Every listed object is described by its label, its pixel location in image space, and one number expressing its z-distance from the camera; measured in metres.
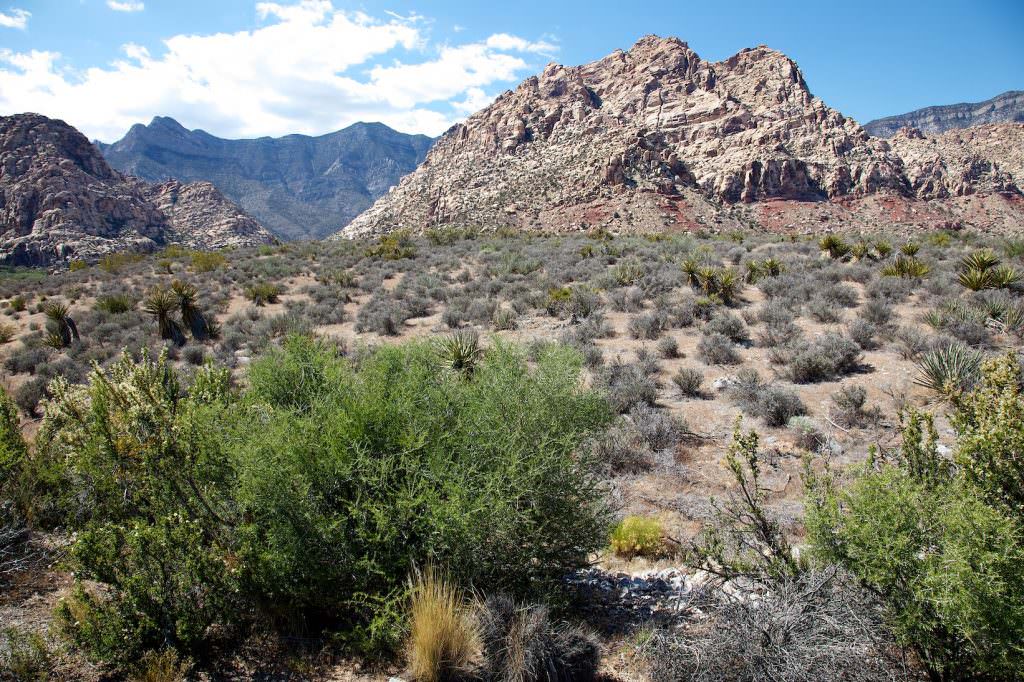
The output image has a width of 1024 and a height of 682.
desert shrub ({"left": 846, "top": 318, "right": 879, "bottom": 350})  9.74
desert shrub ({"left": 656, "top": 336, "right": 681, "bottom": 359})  10.46
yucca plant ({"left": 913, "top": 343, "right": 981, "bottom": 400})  7.25
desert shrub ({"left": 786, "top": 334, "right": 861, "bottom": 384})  8.62
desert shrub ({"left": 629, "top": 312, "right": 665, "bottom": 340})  11.73
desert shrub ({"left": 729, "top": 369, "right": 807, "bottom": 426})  7.36
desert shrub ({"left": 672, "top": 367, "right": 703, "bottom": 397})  8.62
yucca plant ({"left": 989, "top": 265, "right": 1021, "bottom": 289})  11.85
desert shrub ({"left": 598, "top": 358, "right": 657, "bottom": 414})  8.12
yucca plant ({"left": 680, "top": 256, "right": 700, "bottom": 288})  15.65
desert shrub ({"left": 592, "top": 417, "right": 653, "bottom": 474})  6.34
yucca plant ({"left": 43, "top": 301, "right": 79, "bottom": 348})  13.32
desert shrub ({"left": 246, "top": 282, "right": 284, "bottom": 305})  17.67
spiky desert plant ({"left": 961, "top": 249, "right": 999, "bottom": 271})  12.83
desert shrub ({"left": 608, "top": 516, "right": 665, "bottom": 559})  4.71
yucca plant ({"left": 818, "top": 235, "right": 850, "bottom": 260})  18.52
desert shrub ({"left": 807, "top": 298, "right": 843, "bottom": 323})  11.38
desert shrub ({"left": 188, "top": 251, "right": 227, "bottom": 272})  23.88
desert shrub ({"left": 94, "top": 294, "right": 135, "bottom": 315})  16.39
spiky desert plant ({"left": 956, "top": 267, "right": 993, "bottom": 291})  11.90
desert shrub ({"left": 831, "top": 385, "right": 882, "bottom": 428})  6.97
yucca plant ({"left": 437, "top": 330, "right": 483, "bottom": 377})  9.21
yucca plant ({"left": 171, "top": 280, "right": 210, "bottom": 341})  14.22
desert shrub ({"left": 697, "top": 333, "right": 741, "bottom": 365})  9.87
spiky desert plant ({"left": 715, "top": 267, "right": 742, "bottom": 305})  13.91
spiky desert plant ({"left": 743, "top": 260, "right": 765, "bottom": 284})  15.98
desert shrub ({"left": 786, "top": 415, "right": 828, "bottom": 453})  6.58
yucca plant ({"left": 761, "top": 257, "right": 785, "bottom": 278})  16.06
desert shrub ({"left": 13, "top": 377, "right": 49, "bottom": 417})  9.65
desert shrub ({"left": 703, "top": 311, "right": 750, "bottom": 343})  11.06
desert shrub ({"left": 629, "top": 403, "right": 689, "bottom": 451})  6.90
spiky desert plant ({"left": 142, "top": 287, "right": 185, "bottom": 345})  13.79
